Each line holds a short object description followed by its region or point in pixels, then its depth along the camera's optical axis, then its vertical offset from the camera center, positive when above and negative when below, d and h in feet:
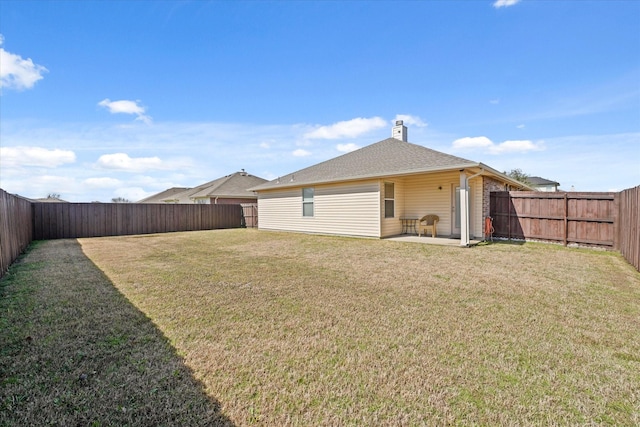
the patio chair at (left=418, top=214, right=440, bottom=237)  36.18 -1.84
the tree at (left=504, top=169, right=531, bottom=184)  112.24 +13.48
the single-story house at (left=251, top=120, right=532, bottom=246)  34.37 +2.32
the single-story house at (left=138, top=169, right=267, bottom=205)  77.87 +5.39
